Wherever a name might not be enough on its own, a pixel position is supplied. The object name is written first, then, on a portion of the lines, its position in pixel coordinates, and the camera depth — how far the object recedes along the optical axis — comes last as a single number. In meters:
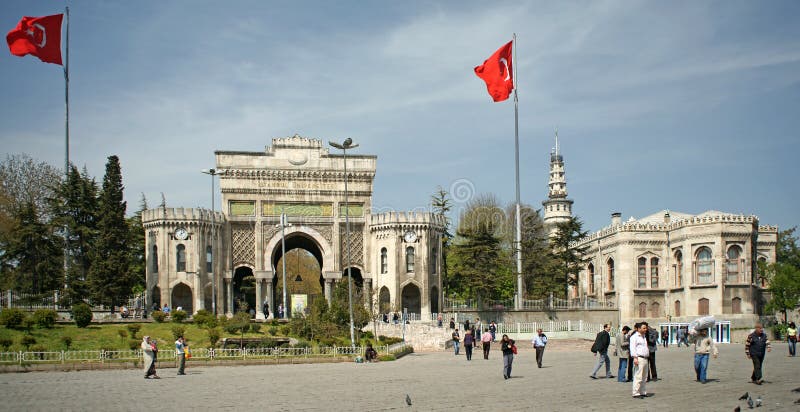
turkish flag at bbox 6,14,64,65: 44.59
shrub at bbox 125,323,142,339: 36.38
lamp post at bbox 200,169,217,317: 49.90
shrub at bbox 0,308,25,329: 36.31
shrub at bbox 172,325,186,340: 34.30
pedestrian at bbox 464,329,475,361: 32.56
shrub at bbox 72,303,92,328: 38.59
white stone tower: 113.38
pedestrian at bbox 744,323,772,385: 19.22
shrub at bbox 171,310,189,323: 43.58
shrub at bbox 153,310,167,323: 43.22
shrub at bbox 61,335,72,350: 31.70
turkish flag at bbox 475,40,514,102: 51.81
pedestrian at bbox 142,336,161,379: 23.45
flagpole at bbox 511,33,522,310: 51.84
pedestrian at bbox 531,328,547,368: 26.22
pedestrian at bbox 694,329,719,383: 19.36
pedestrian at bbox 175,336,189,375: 25.33
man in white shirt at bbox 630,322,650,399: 16.75
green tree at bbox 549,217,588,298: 59.78
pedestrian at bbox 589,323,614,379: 21.39
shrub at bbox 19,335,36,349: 31.83
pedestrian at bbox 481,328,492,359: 32.12
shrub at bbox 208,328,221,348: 33.47
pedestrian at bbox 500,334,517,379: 22.06
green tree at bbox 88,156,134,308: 48.06
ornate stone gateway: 53.28
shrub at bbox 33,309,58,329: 37.44
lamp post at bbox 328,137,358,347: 35.82
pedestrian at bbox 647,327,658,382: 20.62
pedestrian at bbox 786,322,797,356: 31.03
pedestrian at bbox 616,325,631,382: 20.23
